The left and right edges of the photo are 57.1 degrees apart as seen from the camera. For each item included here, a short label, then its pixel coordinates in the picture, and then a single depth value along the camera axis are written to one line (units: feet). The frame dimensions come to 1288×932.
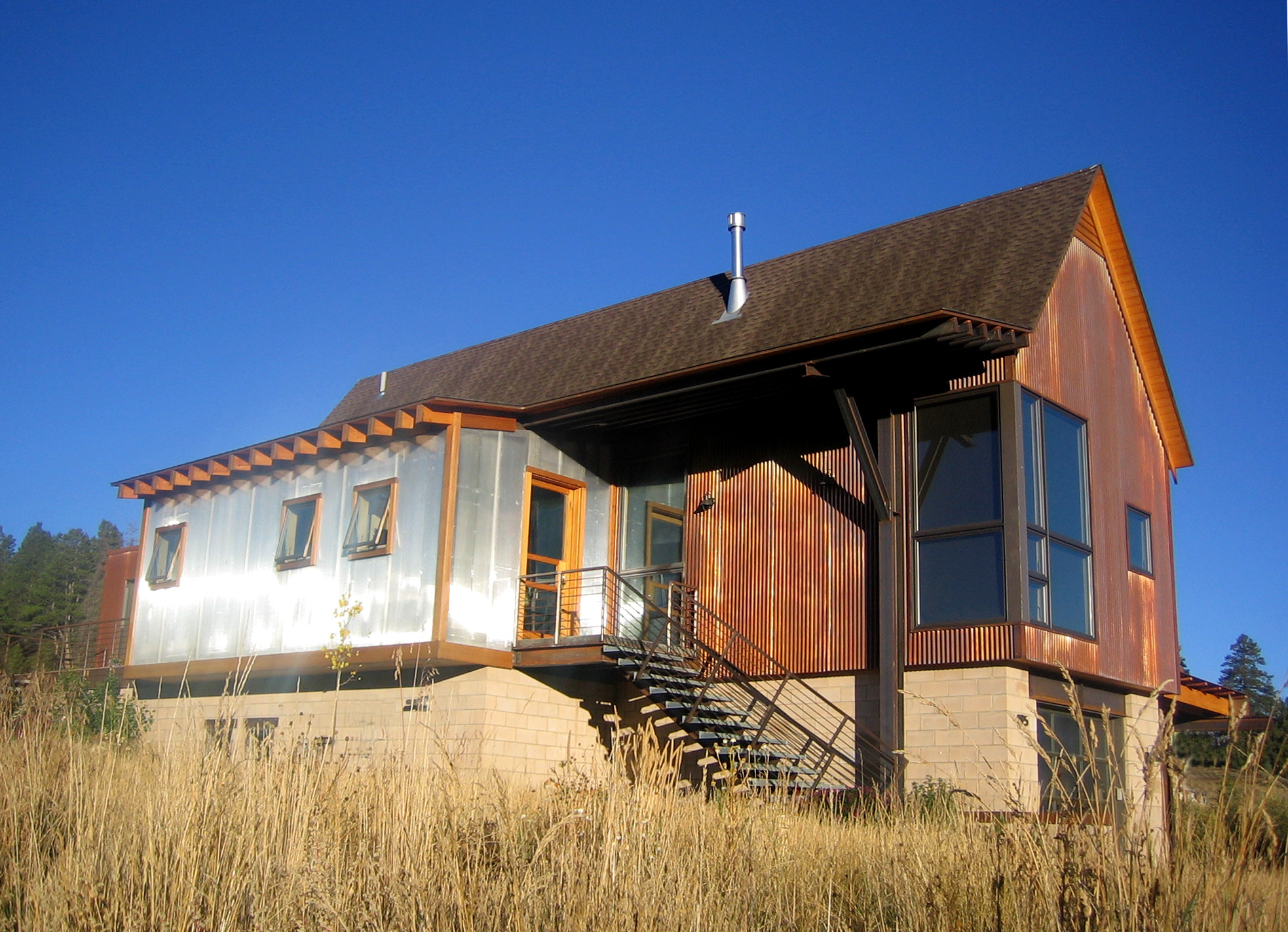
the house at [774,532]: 40.96
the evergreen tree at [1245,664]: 134.85
